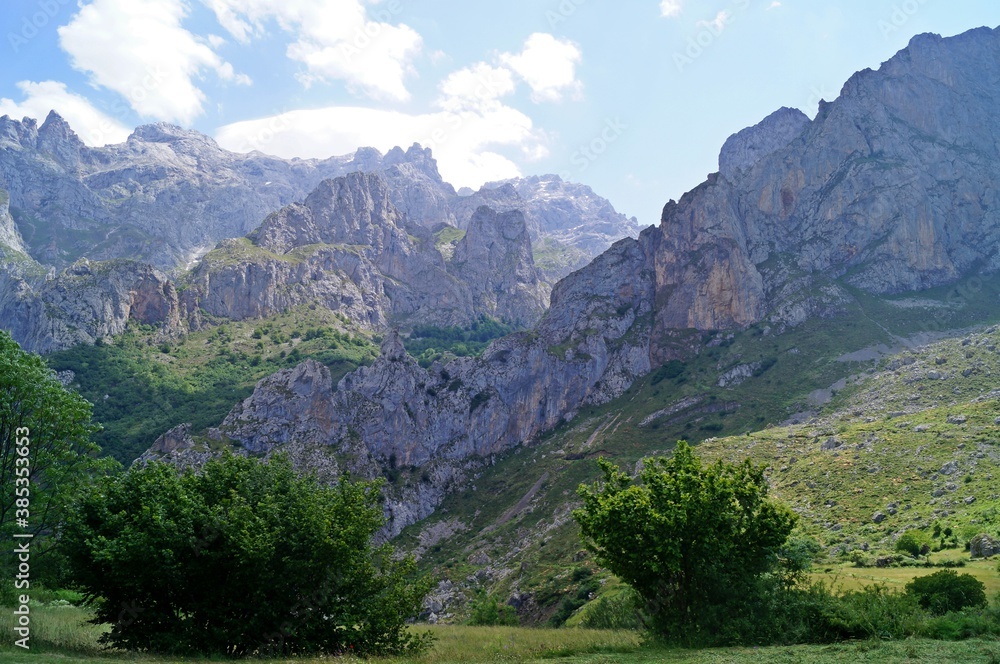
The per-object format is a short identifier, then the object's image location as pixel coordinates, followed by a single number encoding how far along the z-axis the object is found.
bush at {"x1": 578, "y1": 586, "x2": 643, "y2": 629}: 32.22
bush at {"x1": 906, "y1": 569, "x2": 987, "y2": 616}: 31.39
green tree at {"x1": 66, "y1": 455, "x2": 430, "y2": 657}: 25.72
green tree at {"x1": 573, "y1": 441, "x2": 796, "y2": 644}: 28.42
